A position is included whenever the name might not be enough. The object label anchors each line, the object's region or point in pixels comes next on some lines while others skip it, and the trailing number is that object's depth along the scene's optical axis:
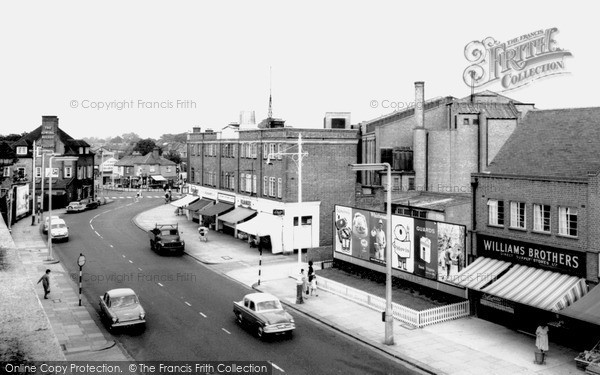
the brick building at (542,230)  23.00
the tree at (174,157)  173.00
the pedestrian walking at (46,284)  30.66
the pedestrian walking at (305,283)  32.34
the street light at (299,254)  34.06
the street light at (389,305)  23.59
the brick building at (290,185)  46.72
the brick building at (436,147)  52.69
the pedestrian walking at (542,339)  21.38
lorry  45.09
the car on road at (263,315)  24.19
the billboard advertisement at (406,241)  29.17
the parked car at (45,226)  54.14
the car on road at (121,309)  24.94
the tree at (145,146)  179.62
